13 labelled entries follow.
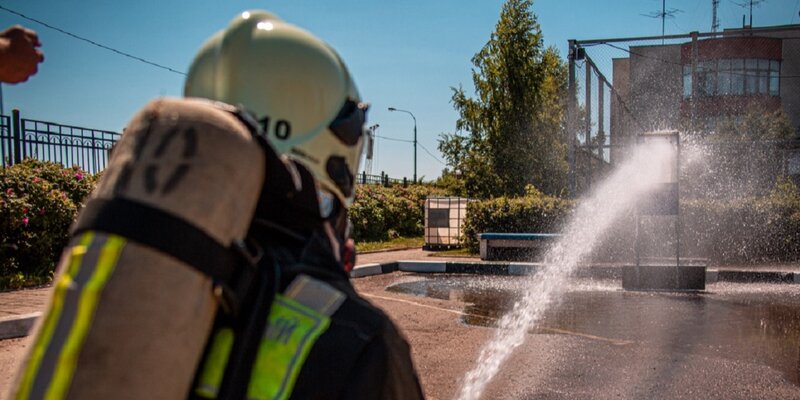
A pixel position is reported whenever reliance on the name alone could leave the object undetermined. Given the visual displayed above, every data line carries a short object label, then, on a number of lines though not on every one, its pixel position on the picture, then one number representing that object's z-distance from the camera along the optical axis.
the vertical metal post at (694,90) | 14.27
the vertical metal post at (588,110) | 14.02
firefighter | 0.89
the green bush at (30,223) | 8.83
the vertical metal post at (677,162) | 9.25
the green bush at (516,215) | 15.30
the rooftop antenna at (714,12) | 33.60
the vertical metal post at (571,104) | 13.85
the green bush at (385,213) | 20.42
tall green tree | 23.38
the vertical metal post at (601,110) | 14.45
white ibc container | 18.33
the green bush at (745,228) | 14.80
